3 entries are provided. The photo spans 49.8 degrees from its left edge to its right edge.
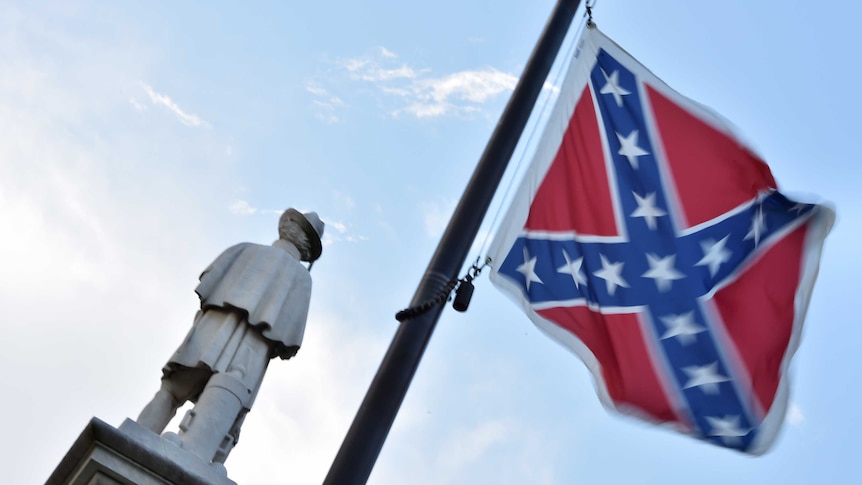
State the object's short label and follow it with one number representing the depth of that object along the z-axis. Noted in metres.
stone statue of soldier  6.02
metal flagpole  5.11
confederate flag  6.53
